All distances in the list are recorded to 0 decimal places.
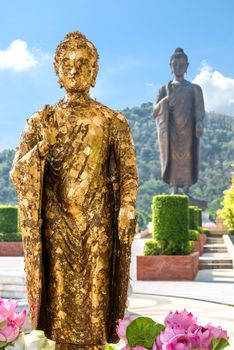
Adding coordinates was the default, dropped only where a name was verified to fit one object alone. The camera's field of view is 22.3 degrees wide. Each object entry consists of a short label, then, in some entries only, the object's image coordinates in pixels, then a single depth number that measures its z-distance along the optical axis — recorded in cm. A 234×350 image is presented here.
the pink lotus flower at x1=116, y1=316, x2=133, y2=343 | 153
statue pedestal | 2453
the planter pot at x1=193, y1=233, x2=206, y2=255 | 1466
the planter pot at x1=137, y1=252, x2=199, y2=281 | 1117
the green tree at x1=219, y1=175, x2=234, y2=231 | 2267
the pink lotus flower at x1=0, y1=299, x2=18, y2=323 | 158
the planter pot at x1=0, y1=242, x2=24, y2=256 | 1916
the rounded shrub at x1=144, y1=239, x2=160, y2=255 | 1130
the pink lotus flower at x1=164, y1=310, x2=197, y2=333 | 141
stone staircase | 1388
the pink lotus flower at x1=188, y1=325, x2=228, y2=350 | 135
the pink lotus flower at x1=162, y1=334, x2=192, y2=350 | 131
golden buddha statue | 275
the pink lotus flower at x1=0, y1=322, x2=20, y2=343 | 154
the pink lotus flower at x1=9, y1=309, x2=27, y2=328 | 160
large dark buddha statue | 2177
